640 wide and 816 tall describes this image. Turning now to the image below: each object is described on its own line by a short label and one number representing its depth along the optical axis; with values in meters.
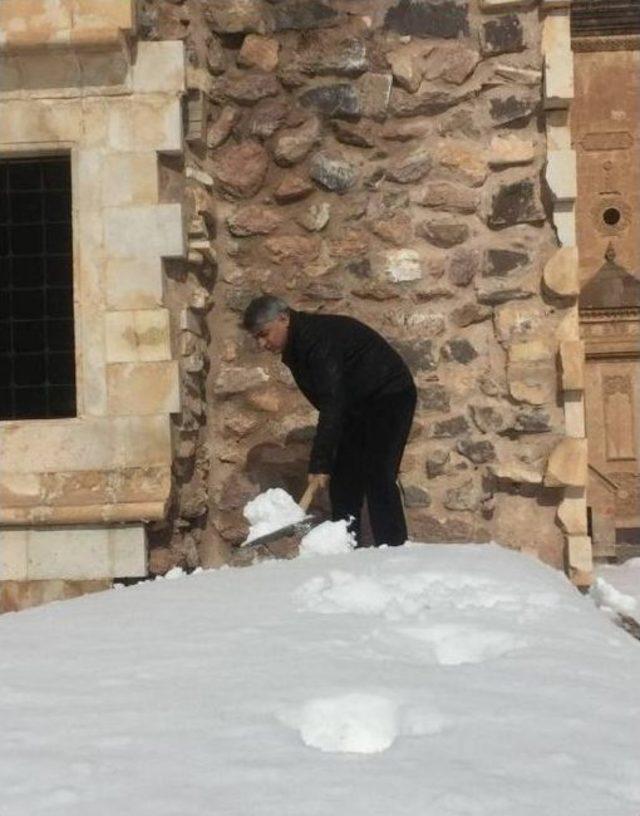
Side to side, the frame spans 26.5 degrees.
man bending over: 5.03
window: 5.54
